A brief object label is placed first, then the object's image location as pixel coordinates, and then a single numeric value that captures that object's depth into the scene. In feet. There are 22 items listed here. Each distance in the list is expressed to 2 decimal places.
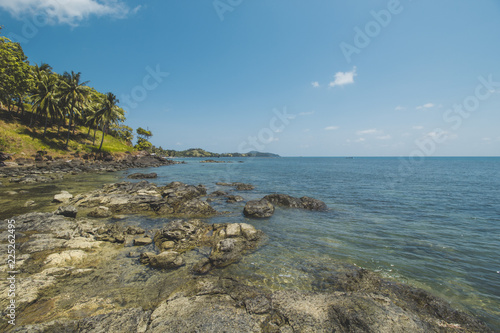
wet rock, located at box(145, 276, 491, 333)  17.58
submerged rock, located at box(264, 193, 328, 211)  70.13
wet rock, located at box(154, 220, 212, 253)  38.52
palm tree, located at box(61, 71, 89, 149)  182.29
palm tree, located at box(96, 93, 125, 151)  209.97
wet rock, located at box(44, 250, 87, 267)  28.45
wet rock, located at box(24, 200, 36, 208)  57.66
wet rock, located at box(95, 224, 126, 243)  38.48
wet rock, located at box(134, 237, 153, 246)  38.11
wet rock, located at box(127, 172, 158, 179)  144.44
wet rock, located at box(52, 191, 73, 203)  63.41
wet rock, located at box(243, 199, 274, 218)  59.93
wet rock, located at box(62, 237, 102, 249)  34.01
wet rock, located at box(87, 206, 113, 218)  52.90
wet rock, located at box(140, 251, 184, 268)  30.19
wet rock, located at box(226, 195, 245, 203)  79.20
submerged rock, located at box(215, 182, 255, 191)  109.15
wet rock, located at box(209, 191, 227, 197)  90.13
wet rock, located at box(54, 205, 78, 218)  49.67
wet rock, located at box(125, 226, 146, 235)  43.11
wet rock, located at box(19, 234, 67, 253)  31.98
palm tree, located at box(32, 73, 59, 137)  171.73
